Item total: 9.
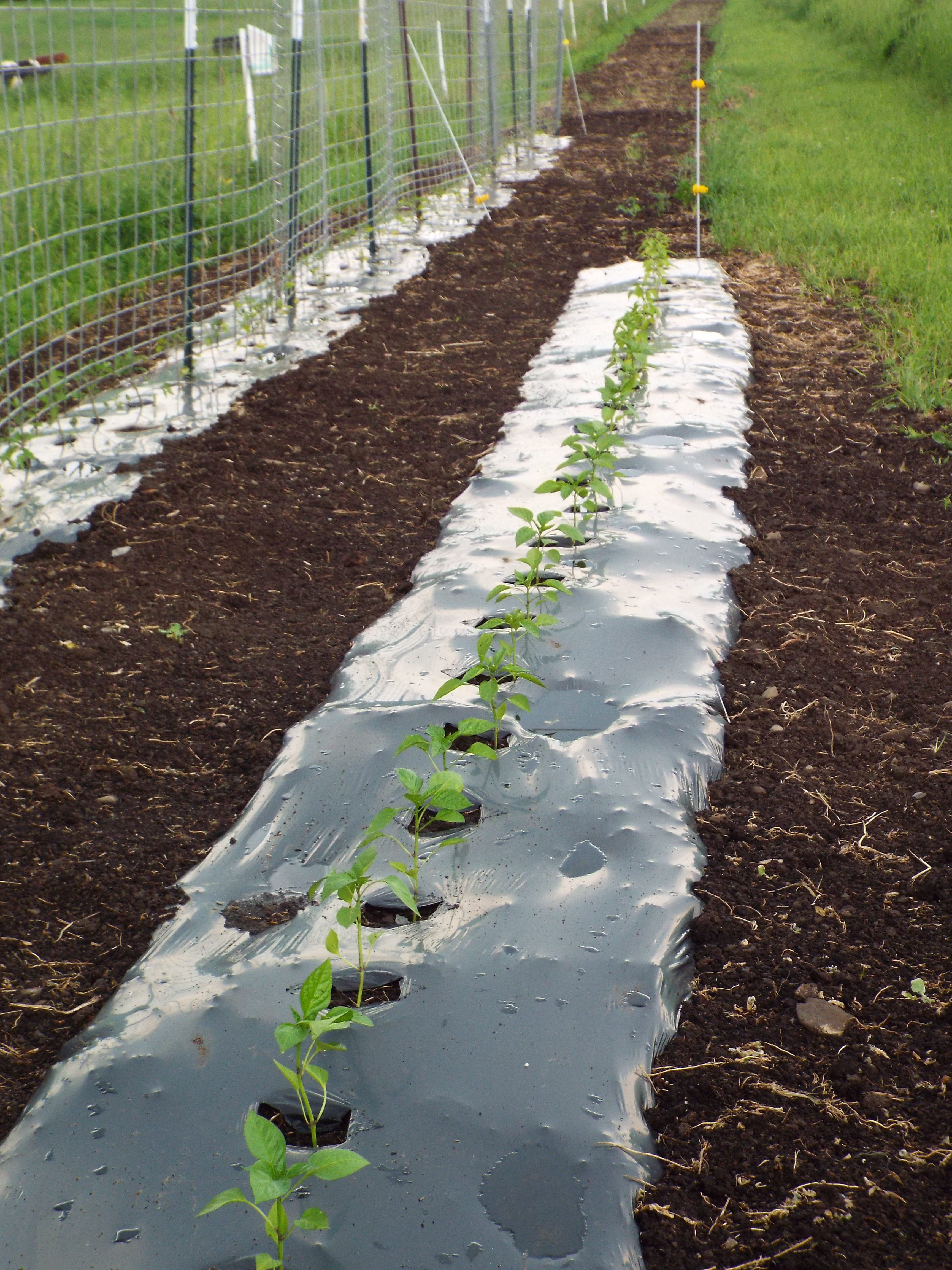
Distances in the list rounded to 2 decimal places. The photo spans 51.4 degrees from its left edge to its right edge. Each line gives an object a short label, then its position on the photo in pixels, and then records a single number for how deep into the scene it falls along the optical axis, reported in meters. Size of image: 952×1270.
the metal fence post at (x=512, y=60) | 9.30
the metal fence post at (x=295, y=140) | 4.54
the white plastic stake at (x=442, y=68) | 7.47
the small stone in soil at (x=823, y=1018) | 1.51
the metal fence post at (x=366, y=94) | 5.73
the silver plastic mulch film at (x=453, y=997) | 1.24
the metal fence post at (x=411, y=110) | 6.73
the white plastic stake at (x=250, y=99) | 4.30
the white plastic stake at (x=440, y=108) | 6.66
